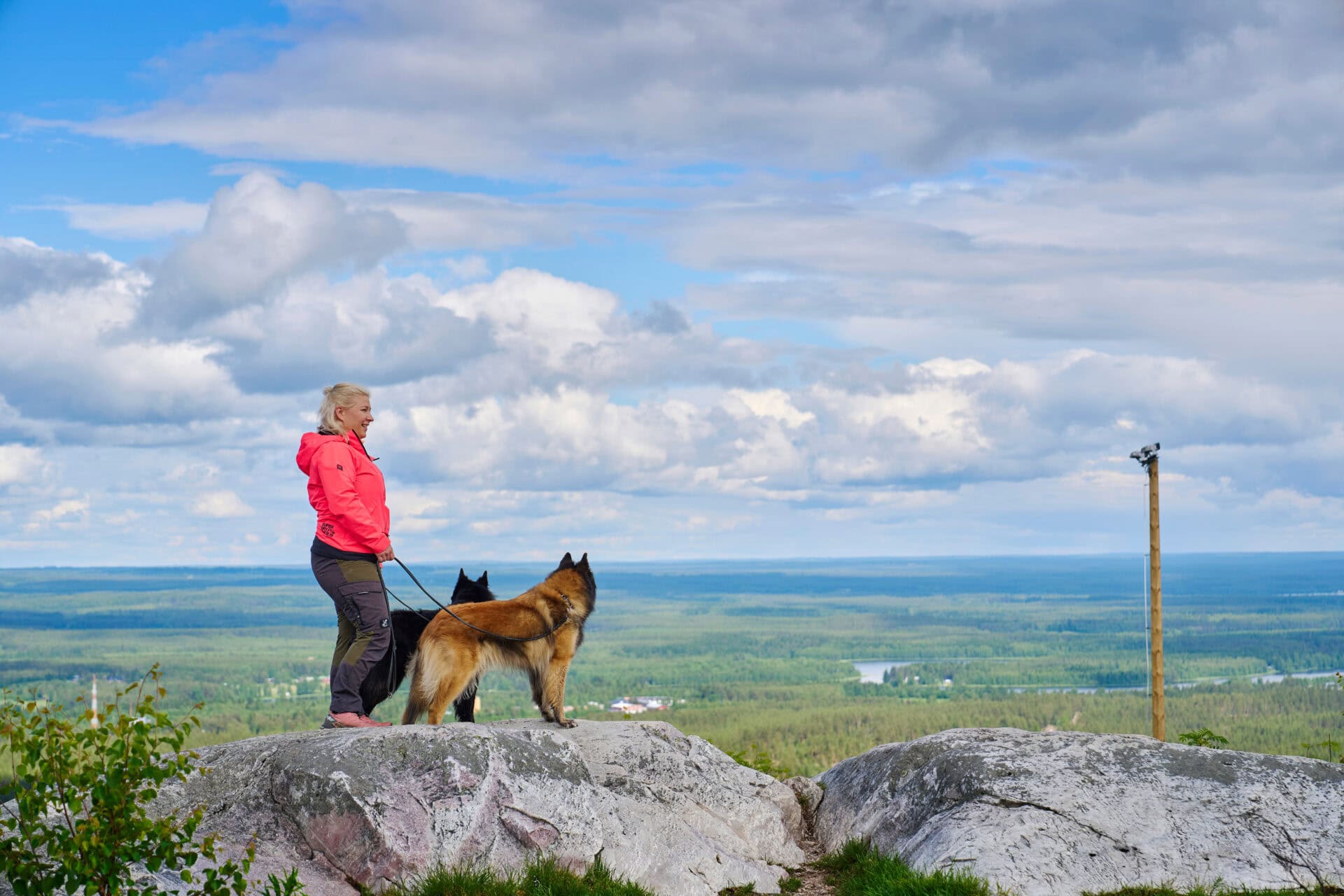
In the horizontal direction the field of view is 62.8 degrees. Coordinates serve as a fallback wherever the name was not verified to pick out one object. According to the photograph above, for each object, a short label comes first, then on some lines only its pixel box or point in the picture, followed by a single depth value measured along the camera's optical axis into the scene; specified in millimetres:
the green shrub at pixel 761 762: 11867
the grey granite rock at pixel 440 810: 7711
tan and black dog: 9312
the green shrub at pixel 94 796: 5531
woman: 8508
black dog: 9695
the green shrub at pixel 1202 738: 11125
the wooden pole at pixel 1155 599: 13438
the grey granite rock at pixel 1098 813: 8398
